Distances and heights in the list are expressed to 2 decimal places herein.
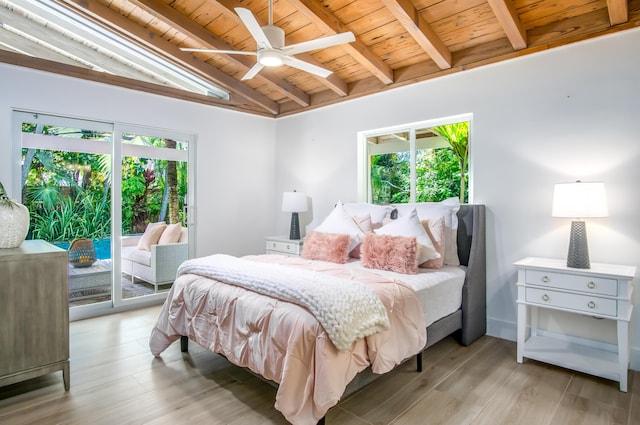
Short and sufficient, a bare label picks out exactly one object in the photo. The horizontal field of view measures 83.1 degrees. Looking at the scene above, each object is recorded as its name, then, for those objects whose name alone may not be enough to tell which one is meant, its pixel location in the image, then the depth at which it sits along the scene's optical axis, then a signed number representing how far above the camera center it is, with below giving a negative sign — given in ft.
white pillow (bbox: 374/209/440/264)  9.73 -0.69
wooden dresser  7.07 -2.22
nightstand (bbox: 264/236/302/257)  14.30 -1.62
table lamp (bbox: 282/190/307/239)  15.23 -0.03
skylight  11.30 +5.62
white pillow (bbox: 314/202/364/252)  11.51 -0.65
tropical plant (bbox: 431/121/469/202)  11.87 +2.06
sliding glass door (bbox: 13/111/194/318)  11.59 +0.22
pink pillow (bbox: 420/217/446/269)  9.96 -0.82
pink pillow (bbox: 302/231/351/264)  10.91 -1.26
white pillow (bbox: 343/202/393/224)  12.19 -0.11
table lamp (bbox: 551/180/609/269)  8.16 +0.01
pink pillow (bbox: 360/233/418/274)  9.32 -1.23
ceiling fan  7.88 +3.69
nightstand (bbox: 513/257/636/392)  7.65 -2.17
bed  5.74 -2.30
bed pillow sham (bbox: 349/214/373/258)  11.69 -0.61
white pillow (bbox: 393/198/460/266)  10.61 -0.25
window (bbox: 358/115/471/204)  12.02 +1.66
